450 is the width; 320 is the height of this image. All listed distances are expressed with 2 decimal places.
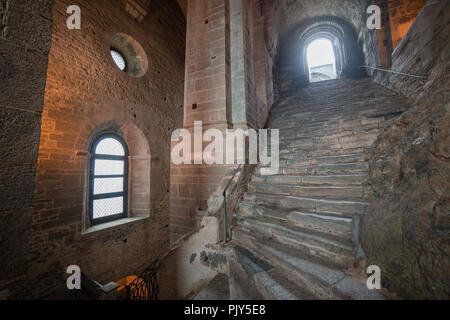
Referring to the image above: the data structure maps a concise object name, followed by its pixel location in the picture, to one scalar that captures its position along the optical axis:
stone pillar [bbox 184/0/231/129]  4.55
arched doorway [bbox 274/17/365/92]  11.21
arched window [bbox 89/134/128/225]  5.93
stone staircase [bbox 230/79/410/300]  1.88
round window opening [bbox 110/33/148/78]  6.62
